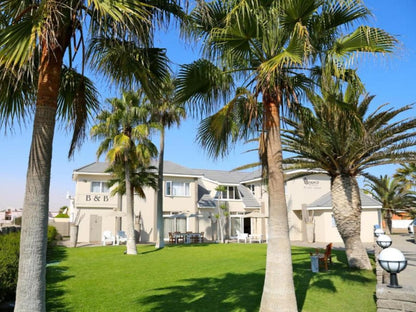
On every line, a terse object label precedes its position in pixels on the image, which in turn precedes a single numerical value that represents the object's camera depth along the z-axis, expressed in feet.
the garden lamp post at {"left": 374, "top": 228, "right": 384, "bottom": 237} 50.19
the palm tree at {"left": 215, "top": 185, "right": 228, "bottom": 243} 110.77
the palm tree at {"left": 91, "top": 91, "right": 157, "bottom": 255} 70.59
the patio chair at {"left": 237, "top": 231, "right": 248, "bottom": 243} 103.89
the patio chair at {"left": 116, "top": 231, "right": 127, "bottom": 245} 98.17
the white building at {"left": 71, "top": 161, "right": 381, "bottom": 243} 105.09
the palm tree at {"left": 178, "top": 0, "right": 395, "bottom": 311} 23.18
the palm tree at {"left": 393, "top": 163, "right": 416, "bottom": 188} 124.06
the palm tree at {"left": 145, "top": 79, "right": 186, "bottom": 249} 79.54
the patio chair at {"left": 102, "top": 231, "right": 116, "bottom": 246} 96.43
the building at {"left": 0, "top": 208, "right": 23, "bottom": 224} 212.86
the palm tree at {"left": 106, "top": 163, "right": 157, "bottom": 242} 81.30
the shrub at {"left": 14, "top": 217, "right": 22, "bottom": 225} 127.95
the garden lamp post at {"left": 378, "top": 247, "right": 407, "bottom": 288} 18.67
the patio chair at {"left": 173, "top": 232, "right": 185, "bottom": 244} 101.35
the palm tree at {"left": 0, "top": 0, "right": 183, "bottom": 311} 14.43
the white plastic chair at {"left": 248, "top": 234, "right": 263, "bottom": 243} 104.44
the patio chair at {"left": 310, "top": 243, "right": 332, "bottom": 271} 45.48
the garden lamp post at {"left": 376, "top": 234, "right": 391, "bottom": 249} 32.58
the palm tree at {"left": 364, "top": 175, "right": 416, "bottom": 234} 133.28
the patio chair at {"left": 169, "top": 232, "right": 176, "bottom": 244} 99.45
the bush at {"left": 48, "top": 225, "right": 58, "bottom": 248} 81.84
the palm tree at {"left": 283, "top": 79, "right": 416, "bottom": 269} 43.73
